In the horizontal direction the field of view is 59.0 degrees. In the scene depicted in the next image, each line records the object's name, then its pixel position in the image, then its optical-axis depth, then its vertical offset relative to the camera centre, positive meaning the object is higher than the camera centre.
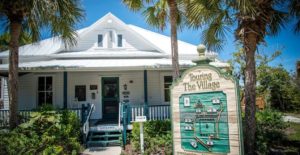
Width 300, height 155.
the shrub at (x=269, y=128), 8.13 -1.54
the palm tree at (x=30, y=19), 8.62 +2.53
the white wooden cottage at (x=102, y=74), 14.27 +0.89
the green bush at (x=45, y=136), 7.52 -1.41
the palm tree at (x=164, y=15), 9.77 +3.04
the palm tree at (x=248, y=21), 7.18 +1.92
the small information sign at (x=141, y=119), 7.98 -0.88
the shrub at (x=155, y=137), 8.56 -1.69
